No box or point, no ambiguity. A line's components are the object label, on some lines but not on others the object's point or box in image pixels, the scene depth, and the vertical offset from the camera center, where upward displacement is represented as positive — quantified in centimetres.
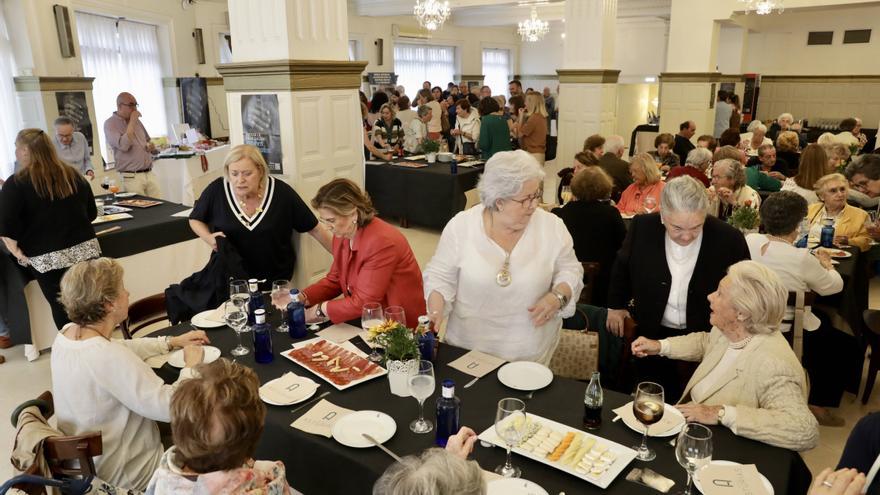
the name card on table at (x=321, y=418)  189 -102
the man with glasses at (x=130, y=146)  636 -43
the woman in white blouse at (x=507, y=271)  246 -72
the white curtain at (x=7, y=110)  685 -3
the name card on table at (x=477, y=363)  224 -100
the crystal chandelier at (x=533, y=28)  1341 +166
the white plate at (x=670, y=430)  180 -100
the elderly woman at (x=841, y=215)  409 -82
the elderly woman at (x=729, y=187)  446 -67
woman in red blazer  266 -71
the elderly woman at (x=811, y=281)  309 -96
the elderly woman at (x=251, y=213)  342 -63
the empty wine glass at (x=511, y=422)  163 -87
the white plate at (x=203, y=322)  269 -98
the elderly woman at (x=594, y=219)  393 -79
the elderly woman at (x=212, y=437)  143 -80
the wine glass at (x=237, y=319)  243 -87
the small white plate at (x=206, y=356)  235 -100
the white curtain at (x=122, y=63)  902 +68
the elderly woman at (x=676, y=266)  258 -75
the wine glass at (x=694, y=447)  153 -89
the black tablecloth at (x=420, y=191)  696 -107
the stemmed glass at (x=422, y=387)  184 -87
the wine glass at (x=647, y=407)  171 -88
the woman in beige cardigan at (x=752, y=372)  177 -90
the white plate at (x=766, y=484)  155 -101
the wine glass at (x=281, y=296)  260 -83
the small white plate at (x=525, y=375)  212 -100
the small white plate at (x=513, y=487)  156 -101
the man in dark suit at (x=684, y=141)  766 -54
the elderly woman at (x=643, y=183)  486 -69
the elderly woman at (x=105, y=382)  201 -93
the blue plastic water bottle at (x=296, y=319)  254 -91
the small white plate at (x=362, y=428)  181 -101
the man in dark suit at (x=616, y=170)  582 -69
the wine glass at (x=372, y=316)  230 -82
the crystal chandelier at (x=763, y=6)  913 +147
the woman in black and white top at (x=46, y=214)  362 -67
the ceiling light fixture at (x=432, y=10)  1034 +162
